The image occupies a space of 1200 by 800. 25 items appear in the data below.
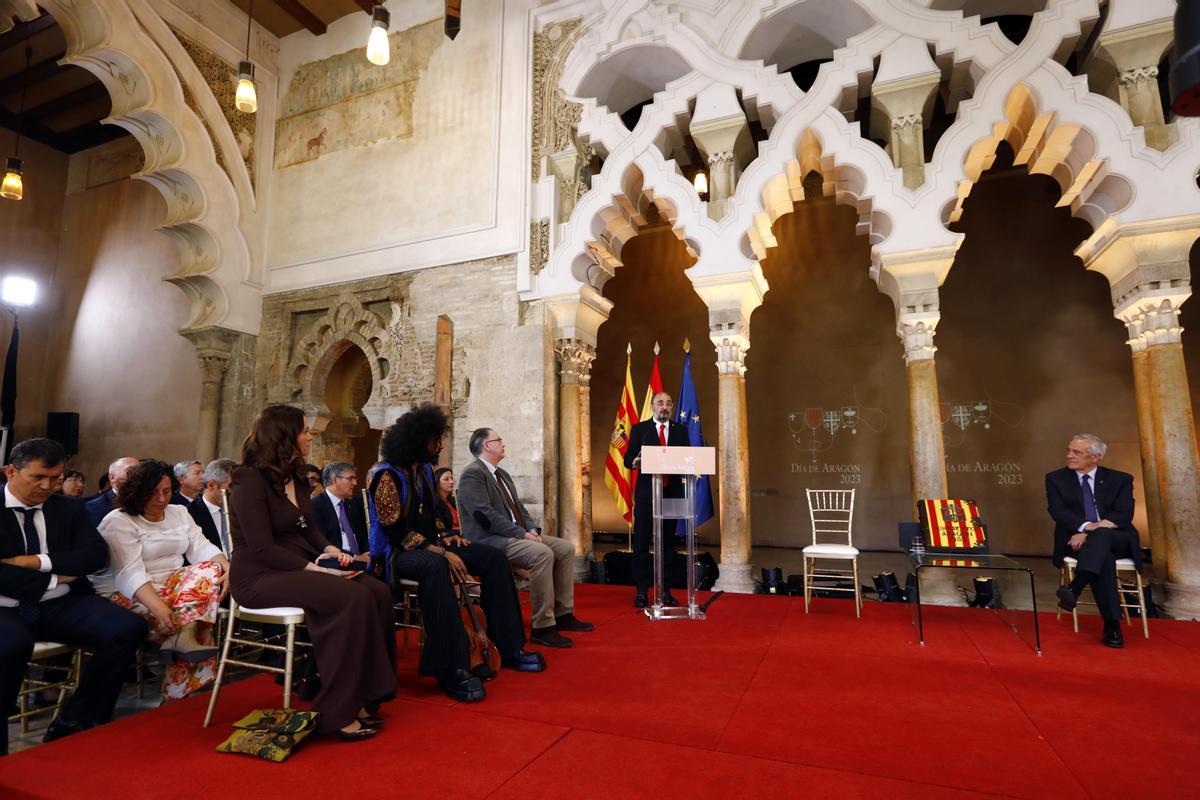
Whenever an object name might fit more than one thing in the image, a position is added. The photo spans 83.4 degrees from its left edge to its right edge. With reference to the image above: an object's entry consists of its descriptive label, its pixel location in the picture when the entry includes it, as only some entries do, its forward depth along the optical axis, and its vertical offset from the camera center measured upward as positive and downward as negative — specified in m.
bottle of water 4.25 -0.32
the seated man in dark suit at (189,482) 4.05 +0.10
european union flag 5.89 +0.70
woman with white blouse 2.89 -0.36
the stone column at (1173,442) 4.58 +0.37
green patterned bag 2.30 -0.82
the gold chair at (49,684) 2.54 -0.72
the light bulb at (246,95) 5.87 +3.49
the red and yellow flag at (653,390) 6.90 +1.10
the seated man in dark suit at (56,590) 2.54 -0.34
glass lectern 4.61 -0.03
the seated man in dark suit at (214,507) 3.91 -0.05
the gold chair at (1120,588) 4.02 -0.55
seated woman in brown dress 2.46 -0.33
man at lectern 5.12 +0.08
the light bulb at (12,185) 7.71 +3.57
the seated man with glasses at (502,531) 3.84 -0.19
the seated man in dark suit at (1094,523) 3.94 -0.17
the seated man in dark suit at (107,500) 3.90 -0.01
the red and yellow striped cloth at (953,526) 4.42 -0.20
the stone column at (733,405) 5.89 +0.84
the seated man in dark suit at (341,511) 3.66 -0.07
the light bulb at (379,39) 4.54 +3.07
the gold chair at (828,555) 4.62 -0.48
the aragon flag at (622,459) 6.70 +0.39
